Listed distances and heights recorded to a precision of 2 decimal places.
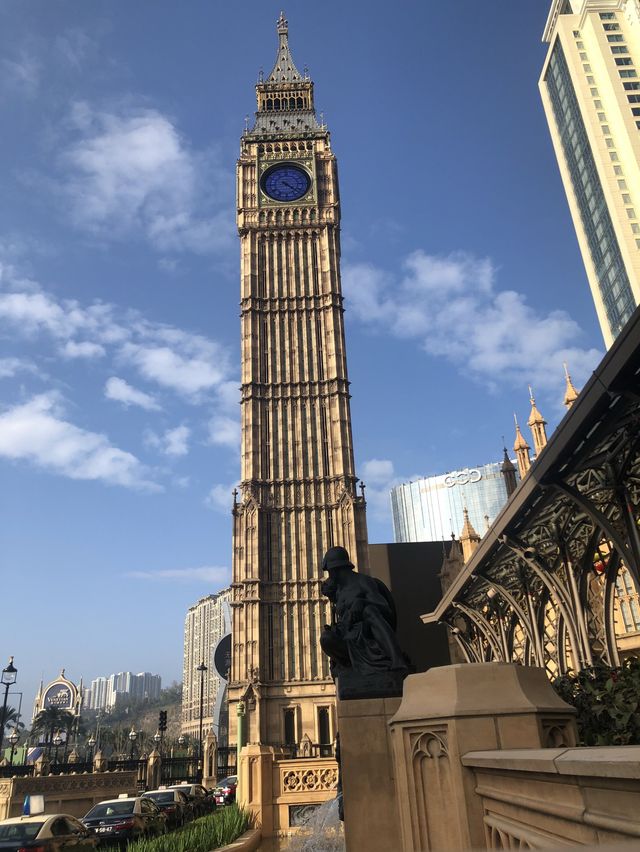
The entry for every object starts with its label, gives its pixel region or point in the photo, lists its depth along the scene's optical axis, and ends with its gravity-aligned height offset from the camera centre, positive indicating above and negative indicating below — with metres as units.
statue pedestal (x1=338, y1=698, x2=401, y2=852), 6.48 -0.46
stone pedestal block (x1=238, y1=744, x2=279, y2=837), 16.78 -1.12
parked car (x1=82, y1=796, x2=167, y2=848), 14.33 -1.58
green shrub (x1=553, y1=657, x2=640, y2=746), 7.17 +0.13
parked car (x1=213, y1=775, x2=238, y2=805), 26.12 -2.04
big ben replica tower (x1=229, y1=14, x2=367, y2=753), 49.34 +22.24
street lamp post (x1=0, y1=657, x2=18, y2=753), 33.80 +3.59
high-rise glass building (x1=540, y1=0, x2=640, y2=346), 77.62 +66.30
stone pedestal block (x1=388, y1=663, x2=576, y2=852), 4.41 -0.07
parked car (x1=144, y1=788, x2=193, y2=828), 18.46 -1.68
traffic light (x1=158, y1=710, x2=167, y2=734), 36.22 +0.98
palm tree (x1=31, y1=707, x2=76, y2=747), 84.26 +3.11
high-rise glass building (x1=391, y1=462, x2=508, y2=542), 116.75 +36.27
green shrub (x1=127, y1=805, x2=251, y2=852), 10.66 -1.53
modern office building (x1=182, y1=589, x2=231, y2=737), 127.94 +17.88
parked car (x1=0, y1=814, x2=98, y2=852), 10.77 -1.35
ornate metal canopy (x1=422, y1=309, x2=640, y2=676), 9.27 +3.57
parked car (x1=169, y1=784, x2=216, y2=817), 21.67 -1.84
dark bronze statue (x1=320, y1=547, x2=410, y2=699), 7.15 +0.97
